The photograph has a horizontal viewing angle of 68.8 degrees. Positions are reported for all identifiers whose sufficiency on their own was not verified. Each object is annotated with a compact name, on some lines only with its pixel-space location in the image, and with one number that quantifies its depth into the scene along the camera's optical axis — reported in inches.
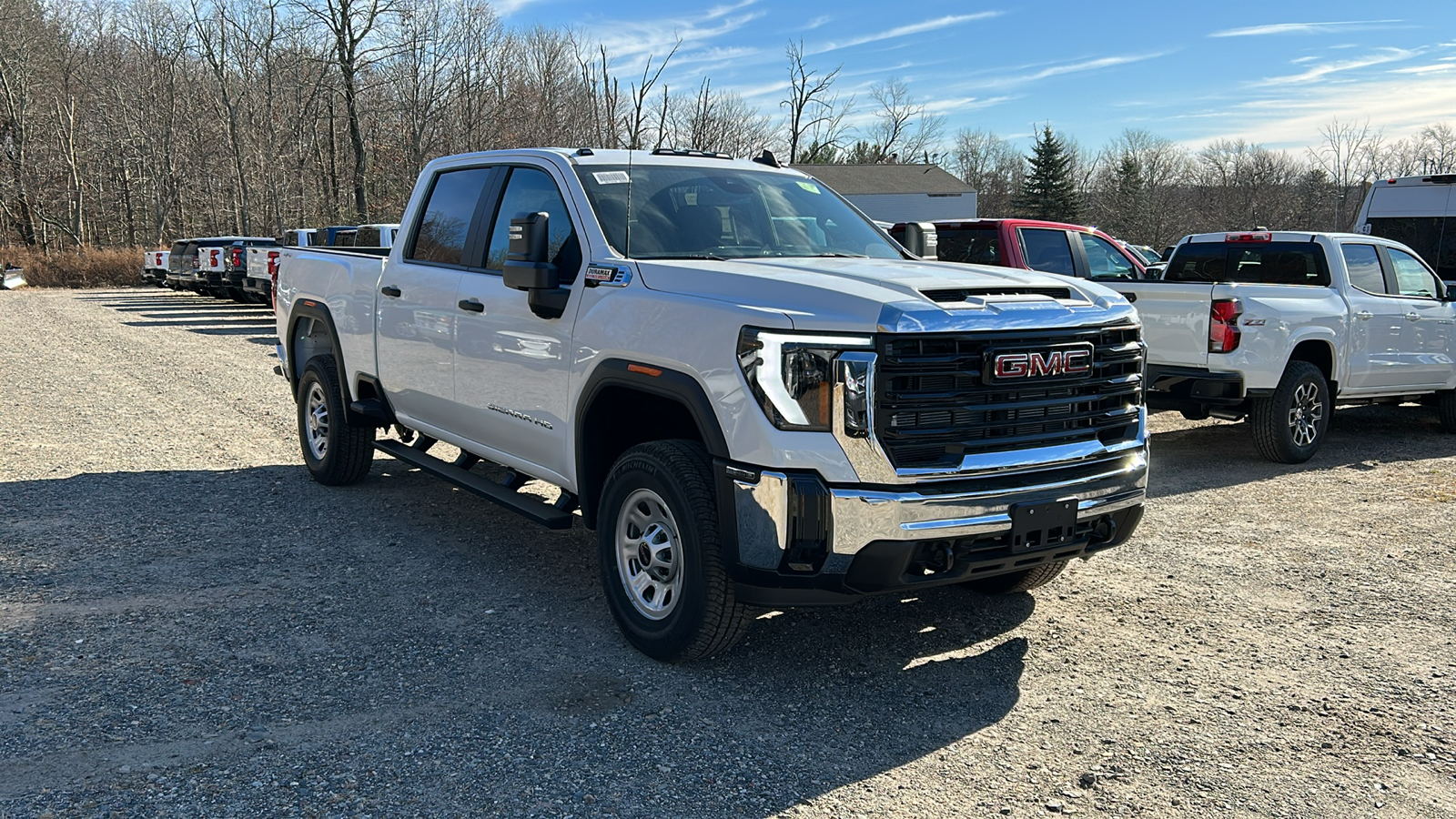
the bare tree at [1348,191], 2623.8
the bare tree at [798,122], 2586.1
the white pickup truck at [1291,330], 329.4
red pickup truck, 408.8
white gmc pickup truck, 144.1
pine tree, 2522.1
